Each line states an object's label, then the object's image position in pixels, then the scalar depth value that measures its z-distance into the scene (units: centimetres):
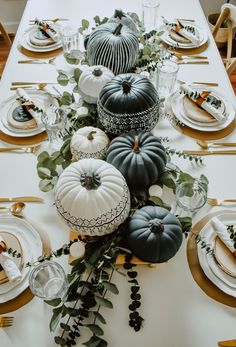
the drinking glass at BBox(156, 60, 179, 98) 141
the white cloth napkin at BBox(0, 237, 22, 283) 93
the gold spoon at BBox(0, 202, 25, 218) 108
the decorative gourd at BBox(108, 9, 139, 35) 145
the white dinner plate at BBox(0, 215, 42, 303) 92
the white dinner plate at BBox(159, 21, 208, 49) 166
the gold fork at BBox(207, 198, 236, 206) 111
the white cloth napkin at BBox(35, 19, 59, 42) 169
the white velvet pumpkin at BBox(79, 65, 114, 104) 121
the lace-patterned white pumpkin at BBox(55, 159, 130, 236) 87
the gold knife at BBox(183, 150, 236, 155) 125
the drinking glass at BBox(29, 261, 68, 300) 89
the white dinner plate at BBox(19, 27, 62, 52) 165
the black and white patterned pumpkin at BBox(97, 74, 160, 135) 109
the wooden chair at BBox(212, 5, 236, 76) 189
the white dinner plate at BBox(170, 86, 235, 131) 132
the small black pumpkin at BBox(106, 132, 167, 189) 100
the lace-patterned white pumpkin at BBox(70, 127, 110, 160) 106
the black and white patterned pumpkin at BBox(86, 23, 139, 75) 129
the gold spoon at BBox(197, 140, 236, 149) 127
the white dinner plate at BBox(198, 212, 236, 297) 93
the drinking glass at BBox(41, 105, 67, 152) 123
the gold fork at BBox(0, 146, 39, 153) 126
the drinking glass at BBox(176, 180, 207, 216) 102
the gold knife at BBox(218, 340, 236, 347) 84
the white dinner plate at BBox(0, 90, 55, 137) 131
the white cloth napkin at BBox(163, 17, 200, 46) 166
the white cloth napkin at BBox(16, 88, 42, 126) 133
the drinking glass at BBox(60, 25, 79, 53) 159
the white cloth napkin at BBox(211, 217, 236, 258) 98
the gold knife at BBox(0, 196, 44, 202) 112
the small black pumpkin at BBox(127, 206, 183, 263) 89
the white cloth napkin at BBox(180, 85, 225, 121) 132
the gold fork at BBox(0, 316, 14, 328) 88
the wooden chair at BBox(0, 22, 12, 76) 198
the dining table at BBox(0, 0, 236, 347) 86
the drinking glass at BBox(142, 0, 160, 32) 170
